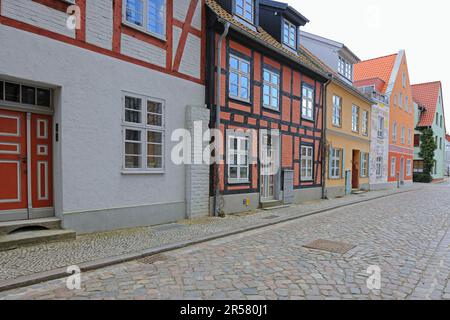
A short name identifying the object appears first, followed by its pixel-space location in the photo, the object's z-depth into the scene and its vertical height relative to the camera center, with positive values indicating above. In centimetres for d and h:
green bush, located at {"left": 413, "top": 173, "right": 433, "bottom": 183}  3350 -208
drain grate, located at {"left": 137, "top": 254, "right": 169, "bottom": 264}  520 -176
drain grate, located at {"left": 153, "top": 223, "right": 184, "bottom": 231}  758 -176
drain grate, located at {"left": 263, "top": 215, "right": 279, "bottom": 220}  946 -185
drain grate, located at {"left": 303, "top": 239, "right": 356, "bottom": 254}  601 -179
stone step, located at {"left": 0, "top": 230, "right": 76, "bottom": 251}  532 -149
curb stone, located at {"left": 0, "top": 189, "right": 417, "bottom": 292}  405 -169
